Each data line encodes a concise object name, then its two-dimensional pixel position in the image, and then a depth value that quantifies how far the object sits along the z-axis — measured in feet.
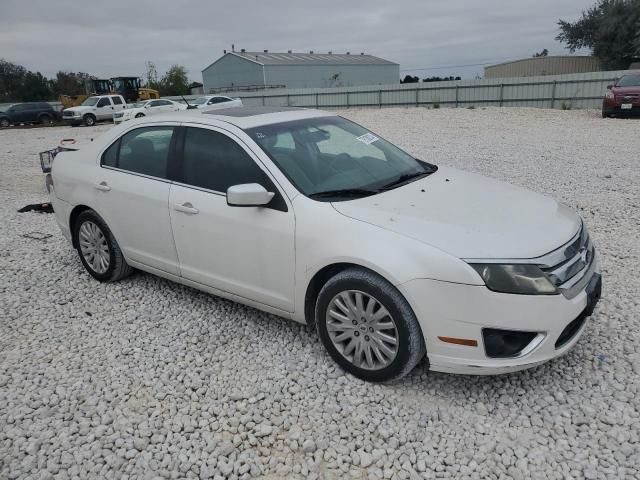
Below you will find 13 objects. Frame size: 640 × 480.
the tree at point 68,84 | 152.76
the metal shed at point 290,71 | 160.45
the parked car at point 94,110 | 89.51
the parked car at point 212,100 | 86.07
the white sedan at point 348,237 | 8.47
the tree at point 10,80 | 143.74
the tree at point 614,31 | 105.40
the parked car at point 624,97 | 50.05
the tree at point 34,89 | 143.74
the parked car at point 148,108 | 83.05
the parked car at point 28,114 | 95.76
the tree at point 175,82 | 167.32
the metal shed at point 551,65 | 113.50
